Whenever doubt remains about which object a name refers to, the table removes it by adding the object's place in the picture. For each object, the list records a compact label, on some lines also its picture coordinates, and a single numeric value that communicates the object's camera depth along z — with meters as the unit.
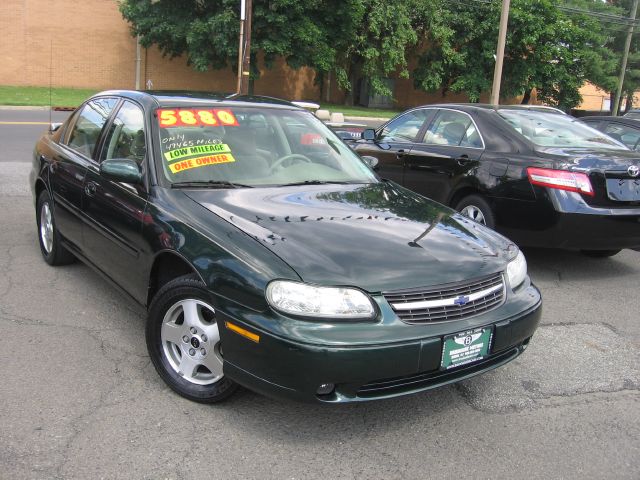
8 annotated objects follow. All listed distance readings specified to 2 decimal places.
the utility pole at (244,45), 13.68
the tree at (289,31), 26.38
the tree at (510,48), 31.56
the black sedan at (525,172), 5.21
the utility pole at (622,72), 35.22
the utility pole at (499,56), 19.52
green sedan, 2.64
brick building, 29.53
